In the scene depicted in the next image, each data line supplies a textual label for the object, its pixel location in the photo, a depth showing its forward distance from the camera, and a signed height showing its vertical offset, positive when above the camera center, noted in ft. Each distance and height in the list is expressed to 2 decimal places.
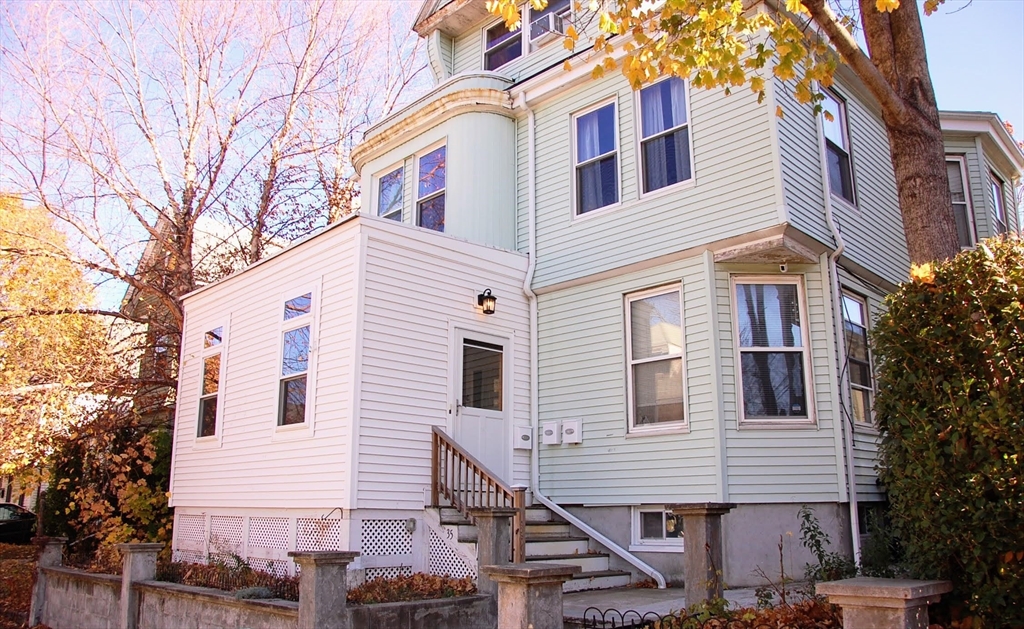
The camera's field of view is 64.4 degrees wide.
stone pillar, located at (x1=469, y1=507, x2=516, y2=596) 25.31 -1.12
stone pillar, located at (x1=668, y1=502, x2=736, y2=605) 19.76 -1.15
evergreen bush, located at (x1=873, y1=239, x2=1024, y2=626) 14.85 +1.45
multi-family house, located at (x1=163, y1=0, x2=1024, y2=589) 30.30 +6.47
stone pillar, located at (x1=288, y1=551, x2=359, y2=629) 22.66 -2.37
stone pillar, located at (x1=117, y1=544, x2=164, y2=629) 32.42 -2.65
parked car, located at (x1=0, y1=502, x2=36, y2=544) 73.00 -1.64
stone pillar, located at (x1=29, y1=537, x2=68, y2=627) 40.34 -2.83
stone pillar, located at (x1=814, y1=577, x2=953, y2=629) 14.39 -1.76
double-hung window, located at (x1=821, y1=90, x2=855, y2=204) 35.06 +15.08
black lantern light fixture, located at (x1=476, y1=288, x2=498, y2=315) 35.27 +8.50
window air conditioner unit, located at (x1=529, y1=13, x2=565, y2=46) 42.50 +25.04
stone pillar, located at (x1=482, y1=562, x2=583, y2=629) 16.52 -1.84
